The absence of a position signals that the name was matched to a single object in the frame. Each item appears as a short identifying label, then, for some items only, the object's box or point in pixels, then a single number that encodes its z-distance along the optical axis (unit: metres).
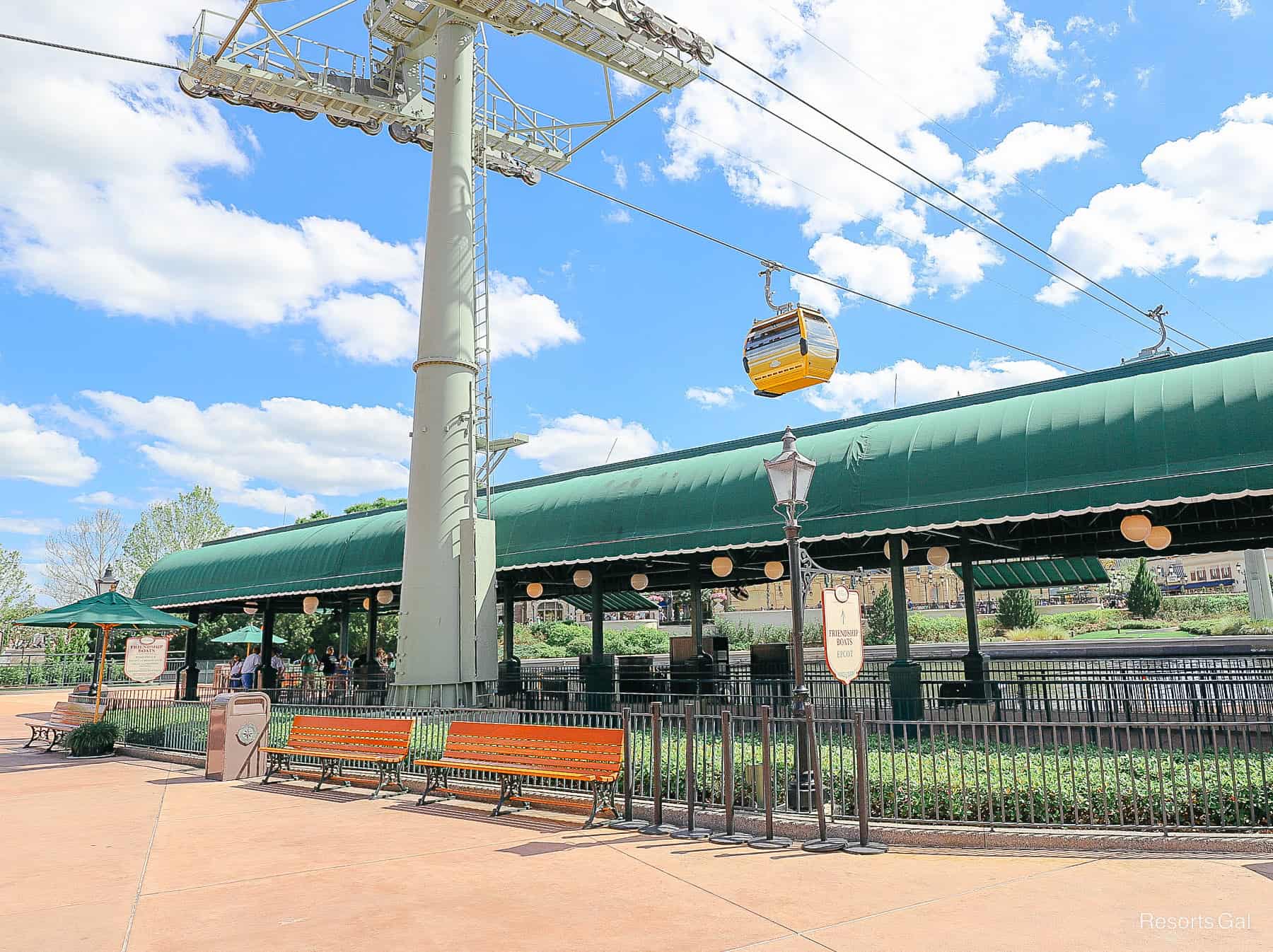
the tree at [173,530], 65.12
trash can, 14.23
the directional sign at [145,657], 17.78
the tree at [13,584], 59.44
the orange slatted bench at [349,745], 12.28
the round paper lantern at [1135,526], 14.09
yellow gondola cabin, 12.59
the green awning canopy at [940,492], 12.55
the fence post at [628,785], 9.71
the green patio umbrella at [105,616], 17.88
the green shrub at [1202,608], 58.97
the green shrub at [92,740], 18.19
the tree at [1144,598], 57.66
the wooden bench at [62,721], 19.36
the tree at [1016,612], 56.50
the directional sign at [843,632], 8.91
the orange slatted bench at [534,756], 9.93
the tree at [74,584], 69.62
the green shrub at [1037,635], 52.36
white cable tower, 18.22
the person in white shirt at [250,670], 27.55
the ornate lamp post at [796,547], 9.48
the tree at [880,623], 53.53
